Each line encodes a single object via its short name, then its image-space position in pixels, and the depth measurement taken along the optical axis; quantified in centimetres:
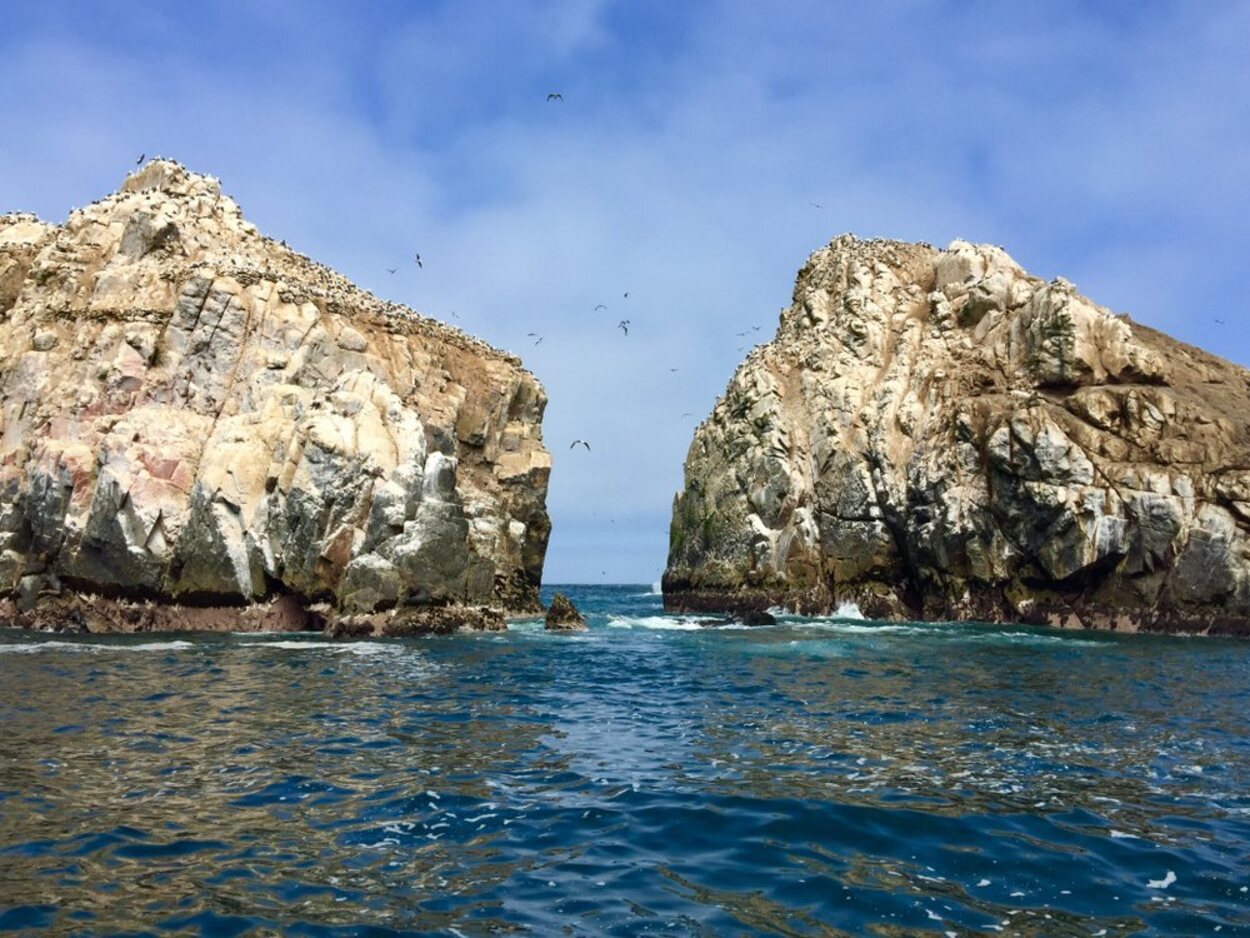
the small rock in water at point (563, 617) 4400
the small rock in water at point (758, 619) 4962
